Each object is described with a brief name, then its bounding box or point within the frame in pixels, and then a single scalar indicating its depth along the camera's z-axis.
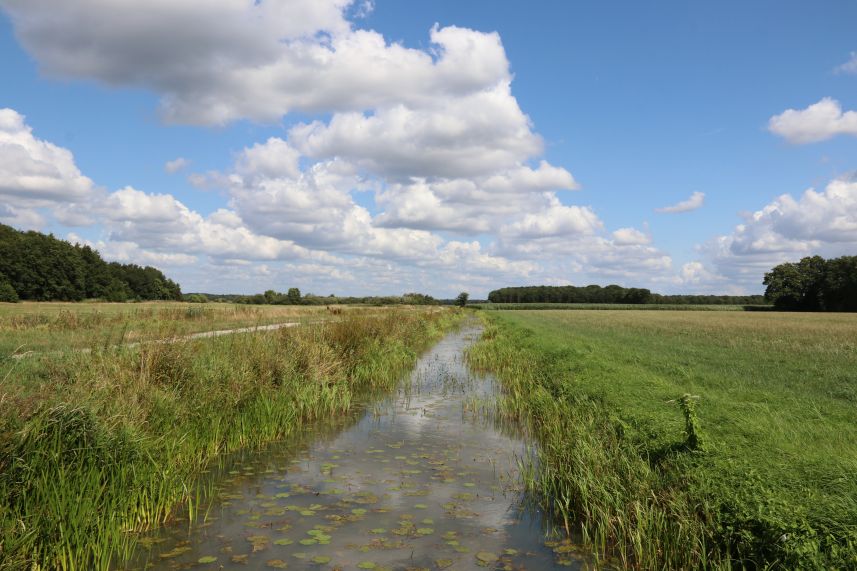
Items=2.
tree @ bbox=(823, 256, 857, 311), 92.38
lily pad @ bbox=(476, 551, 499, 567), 5.71
